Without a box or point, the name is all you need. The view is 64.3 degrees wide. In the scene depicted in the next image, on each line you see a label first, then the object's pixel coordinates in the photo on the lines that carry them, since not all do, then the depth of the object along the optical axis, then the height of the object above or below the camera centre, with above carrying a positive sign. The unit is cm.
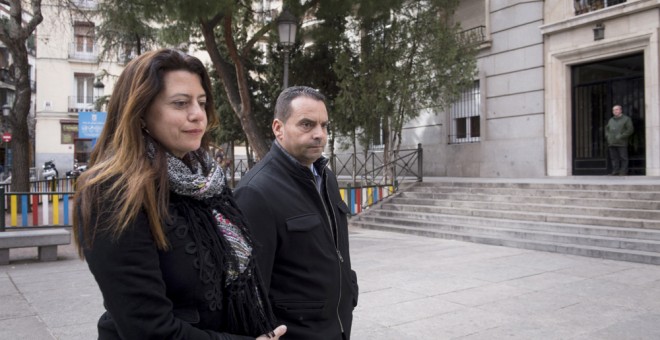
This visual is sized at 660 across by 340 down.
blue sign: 1484 +140
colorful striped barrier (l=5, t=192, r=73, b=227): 1107 -78
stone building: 1401 +237
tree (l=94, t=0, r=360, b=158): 1184 +373
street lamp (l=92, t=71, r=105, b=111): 2094 +357
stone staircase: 868 -98
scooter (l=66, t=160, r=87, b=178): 3026 +41
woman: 136 -14
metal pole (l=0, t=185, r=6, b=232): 973 -64
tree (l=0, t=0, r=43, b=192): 1381 +174
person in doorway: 1335 +73
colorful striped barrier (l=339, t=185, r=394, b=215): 1366 -69
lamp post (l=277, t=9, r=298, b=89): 1149 +310
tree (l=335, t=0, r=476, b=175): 1389 +274
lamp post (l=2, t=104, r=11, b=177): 3761 +142
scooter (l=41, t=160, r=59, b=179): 3039 +15
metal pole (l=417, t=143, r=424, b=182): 1497 +7
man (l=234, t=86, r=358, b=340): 222 -25
